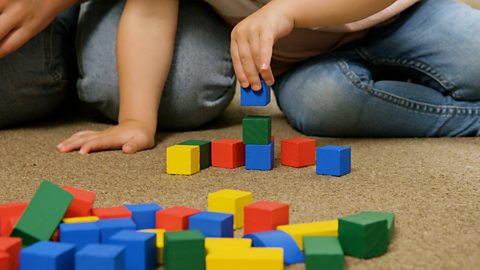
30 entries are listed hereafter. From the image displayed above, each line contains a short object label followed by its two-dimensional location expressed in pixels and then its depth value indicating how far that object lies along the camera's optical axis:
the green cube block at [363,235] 1.05
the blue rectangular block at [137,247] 1.02
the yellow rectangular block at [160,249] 1.04
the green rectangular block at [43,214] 1.04
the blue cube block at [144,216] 1.10
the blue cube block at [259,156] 1.32
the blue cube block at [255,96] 1.32
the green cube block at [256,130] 1.32
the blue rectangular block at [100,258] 0.98
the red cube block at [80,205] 1.09
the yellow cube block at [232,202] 1.13
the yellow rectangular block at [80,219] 1.07
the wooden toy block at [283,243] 1.05
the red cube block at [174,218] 1.08
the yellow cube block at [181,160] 1.30
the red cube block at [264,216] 1.08
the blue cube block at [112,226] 1.04
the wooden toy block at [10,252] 0.99
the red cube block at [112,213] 1.09
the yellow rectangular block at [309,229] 1.06
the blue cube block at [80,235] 1.03
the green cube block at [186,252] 1.01
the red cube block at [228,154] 1.34
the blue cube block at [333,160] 1.29
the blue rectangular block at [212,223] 1.07
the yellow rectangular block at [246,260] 1.01
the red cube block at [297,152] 1.34
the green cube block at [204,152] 1.34
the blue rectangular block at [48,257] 0.98
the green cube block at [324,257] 1.01
